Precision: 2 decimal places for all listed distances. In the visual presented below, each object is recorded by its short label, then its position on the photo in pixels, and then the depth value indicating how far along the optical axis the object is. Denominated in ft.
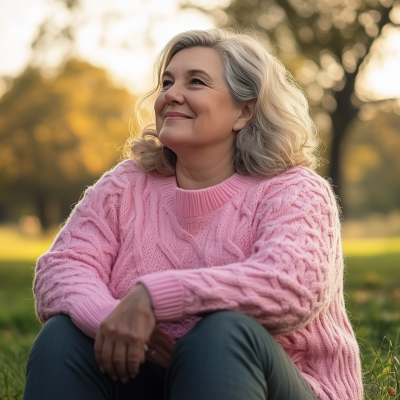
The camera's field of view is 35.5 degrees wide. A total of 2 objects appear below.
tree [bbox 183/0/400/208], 35.06
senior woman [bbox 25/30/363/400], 6.39
